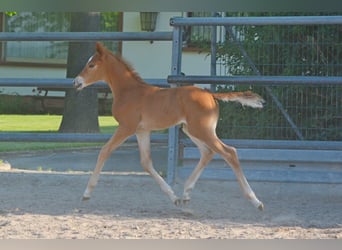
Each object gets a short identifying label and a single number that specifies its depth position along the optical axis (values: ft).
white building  134.31
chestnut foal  43.09
